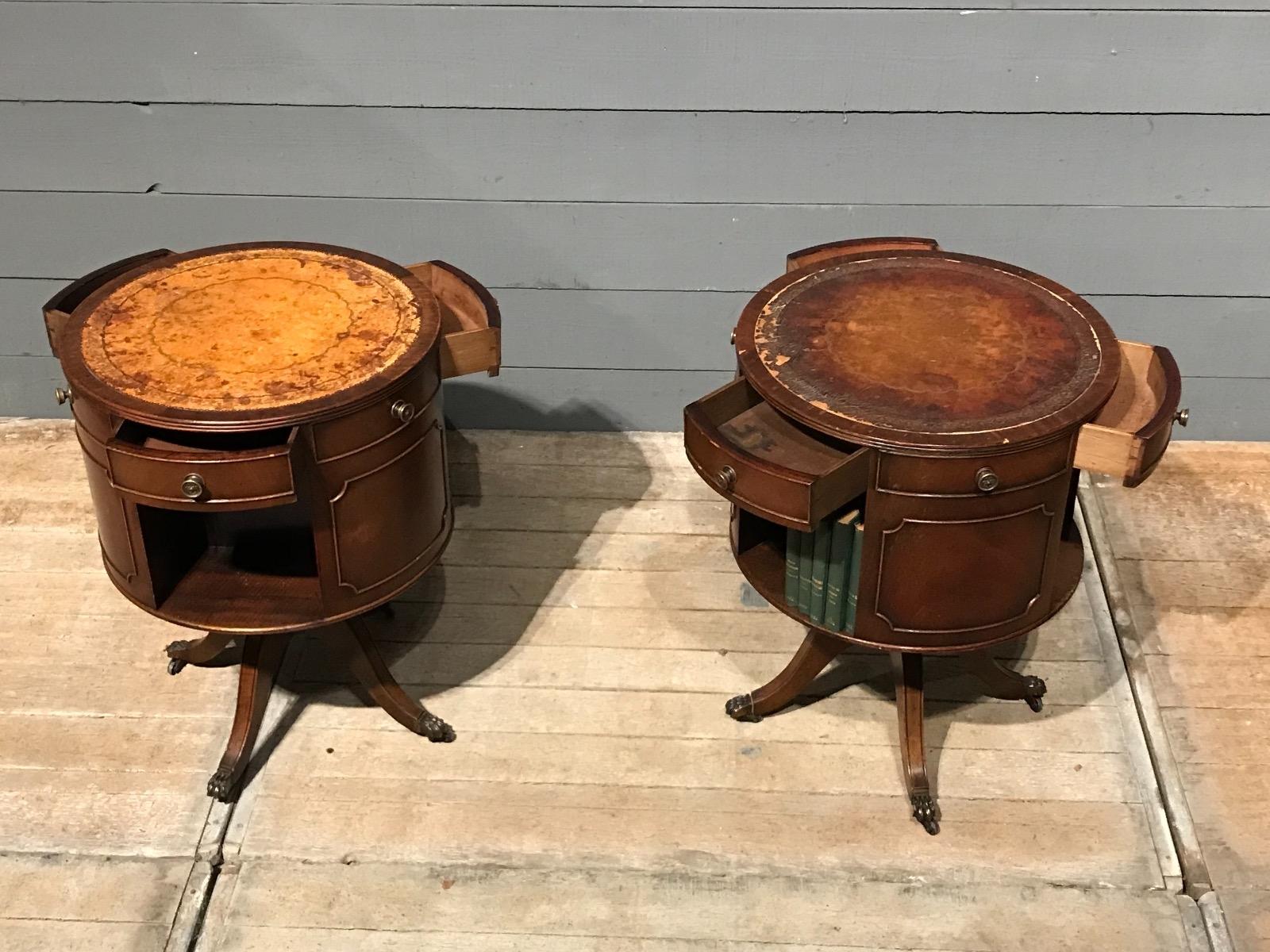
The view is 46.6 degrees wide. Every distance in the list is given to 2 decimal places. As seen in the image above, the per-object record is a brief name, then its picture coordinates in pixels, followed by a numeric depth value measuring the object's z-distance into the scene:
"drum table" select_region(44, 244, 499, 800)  2.45
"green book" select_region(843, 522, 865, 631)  2.54
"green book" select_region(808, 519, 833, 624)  2.58
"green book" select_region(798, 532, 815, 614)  2.63
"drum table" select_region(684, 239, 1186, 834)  2.41
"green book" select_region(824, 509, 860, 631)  2.55
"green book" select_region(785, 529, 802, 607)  2.64
